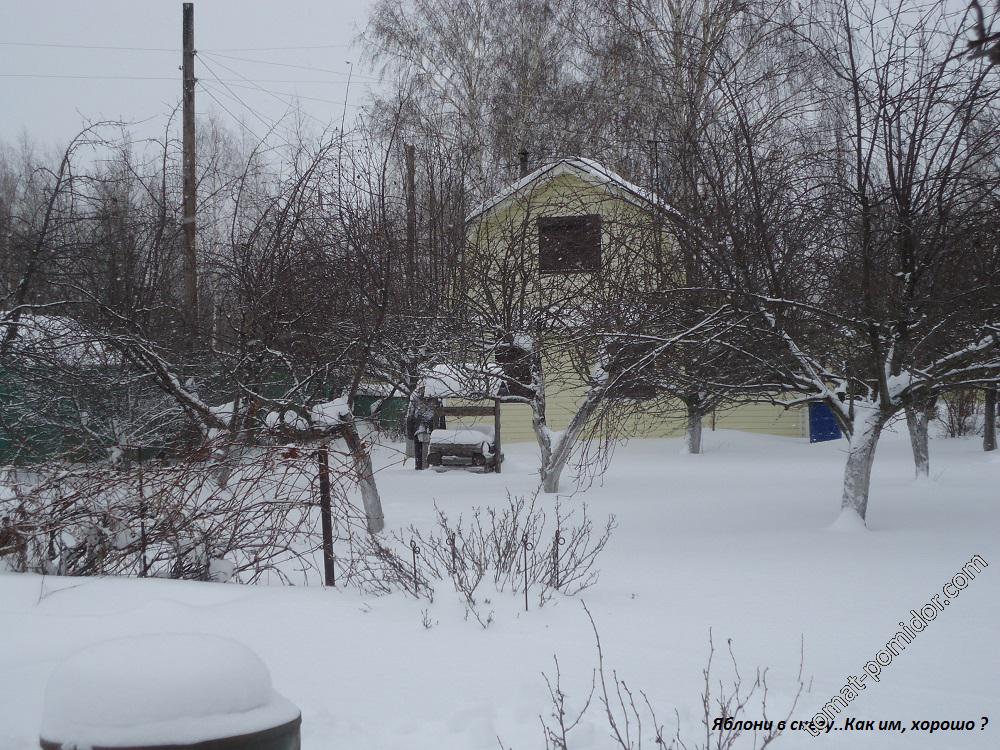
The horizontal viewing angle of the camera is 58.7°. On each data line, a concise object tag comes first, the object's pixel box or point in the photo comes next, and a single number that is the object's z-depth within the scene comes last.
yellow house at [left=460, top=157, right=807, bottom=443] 11.00
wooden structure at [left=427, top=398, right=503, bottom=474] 14.17
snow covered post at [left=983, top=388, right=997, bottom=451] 16.06
